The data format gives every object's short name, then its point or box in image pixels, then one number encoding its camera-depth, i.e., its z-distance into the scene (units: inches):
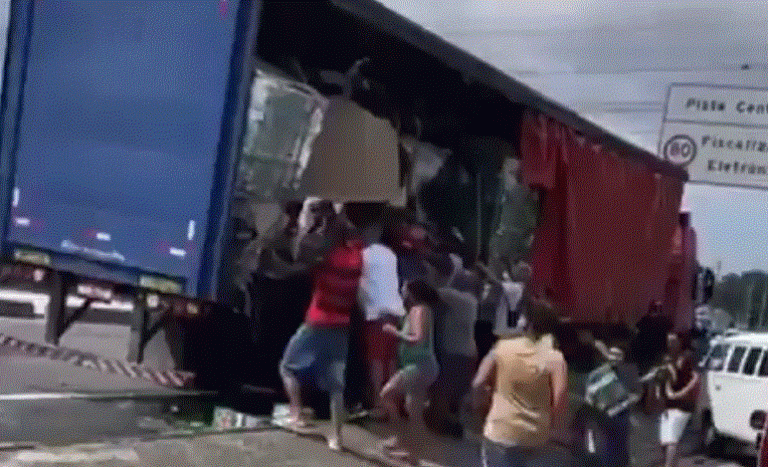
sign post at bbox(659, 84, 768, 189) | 681.0
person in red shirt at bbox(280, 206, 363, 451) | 339.0
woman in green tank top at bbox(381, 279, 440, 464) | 355.3
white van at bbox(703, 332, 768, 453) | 587.5
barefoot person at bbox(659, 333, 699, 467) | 438.0
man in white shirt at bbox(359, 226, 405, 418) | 368.2
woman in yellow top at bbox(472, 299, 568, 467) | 268.5
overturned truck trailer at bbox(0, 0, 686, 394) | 284.8
